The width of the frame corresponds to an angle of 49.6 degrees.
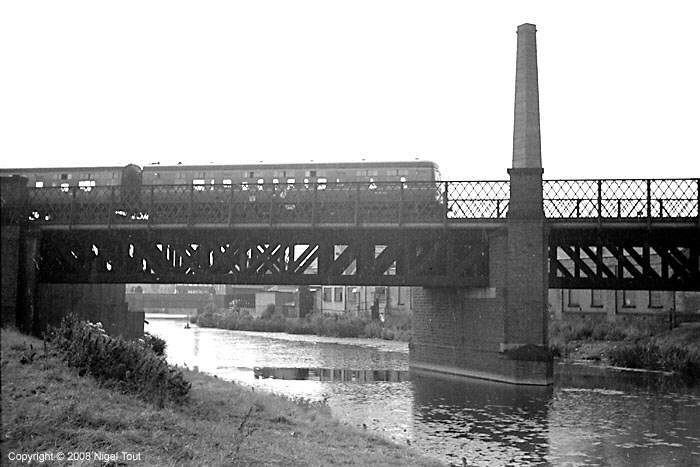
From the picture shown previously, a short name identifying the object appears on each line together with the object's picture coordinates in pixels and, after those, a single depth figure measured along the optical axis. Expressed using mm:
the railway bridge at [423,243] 33281
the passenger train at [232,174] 41812
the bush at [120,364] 15227
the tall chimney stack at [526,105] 35438
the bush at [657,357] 37781
